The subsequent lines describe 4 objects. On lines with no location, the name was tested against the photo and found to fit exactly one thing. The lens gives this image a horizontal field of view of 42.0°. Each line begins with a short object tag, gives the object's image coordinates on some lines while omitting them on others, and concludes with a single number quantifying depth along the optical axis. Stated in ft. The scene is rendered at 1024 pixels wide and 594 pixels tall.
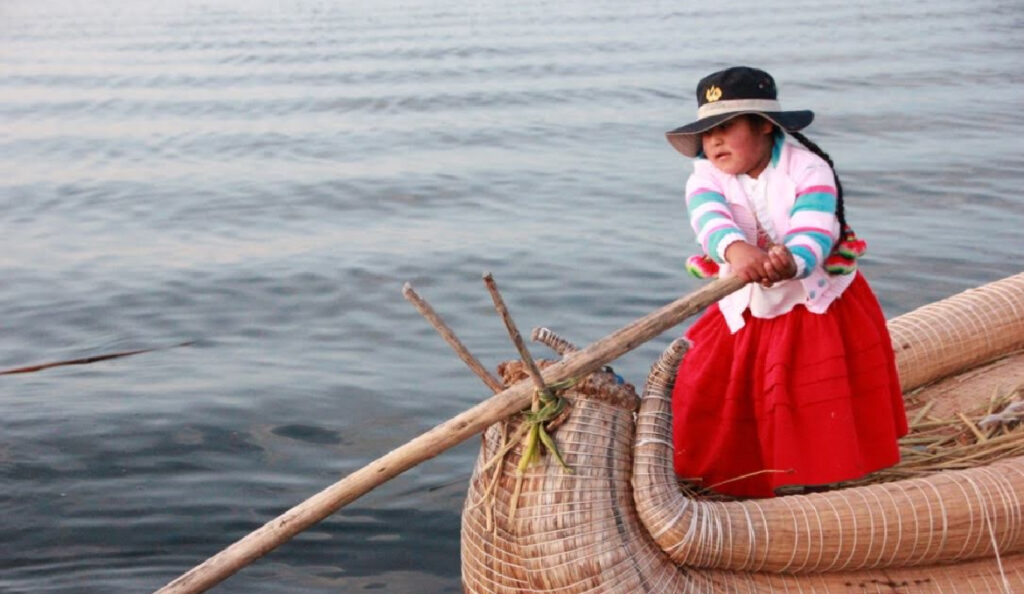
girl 12.03
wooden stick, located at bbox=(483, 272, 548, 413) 10.25
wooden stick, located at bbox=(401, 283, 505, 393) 10.46
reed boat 10.95
